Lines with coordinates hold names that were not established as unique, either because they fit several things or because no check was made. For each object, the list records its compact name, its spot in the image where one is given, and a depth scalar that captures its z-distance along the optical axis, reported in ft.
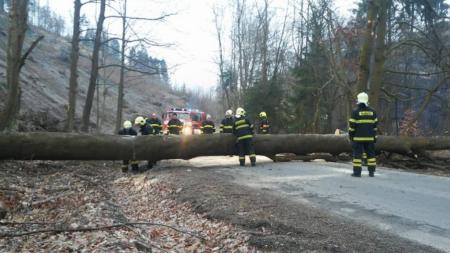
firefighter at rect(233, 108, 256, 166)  44.16
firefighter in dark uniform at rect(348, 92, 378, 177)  34.45
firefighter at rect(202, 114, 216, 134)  64.28
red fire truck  93.71
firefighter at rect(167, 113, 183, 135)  64.69
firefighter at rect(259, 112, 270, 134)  69.00
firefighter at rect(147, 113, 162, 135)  61.59
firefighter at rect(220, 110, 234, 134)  55.11
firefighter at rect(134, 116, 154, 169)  48.68
